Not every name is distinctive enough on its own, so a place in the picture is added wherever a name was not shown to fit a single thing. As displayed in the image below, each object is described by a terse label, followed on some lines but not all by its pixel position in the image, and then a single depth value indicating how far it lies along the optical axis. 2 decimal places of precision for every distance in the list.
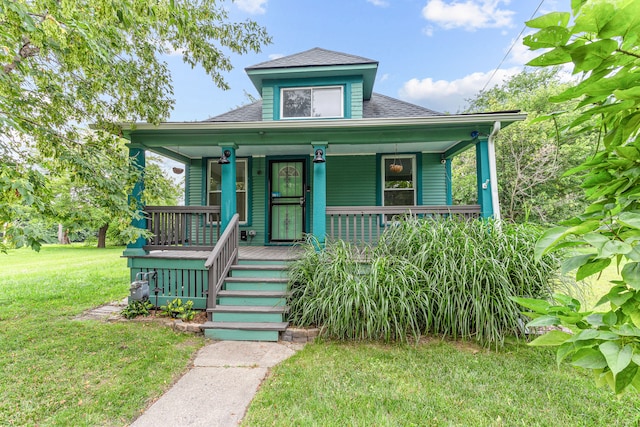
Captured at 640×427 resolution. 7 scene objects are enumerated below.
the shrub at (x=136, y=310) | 4.90
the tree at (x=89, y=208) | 3.45
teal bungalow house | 4.91
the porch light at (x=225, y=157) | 5.42
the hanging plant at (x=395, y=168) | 6.94
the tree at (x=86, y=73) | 2.88
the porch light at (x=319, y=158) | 5.28
